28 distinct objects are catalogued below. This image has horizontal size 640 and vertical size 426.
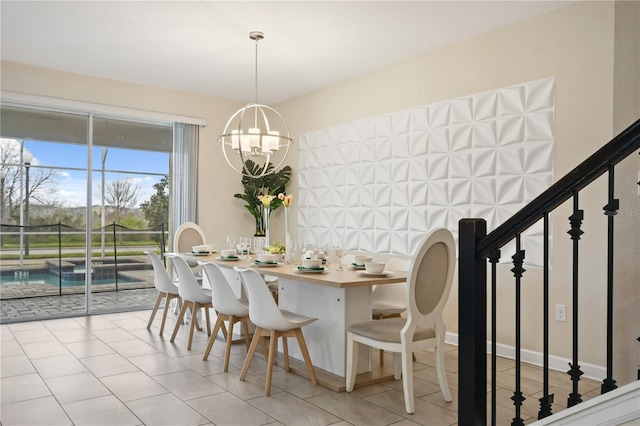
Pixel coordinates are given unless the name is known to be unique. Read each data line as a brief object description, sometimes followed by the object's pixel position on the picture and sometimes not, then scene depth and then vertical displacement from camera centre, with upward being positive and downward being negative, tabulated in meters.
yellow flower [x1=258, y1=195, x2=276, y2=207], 4.54 +0.14
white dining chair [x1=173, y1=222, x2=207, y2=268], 5.71 -0.30
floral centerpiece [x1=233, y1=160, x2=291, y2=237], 6.71 +0.36
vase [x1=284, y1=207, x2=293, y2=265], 4.25 -0.32
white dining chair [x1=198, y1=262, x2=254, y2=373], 3.62 -0.66
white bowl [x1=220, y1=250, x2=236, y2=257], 4.61 -0.37
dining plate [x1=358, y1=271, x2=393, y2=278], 3.39 -0.41
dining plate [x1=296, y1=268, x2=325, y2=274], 3.54 -0.41
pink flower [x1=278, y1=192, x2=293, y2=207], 4.12 +0.12
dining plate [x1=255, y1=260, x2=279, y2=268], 3.97 -0.41
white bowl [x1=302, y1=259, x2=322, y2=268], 3.59 -0.36
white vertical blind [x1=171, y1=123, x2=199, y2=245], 6.50 +0.50
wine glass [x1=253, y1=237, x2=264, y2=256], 4.49 -0.29
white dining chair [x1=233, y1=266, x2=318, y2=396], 3.18 -0.72
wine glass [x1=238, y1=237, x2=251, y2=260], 4.94 -0.35
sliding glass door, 5.45 +0.03
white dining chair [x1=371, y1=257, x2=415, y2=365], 3.91 -0.70
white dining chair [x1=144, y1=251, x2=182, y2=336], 4.81 -0.70
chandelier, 6.91 +1.00
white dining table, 3.30 -0.68
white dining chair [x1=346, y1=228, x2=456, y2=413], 2.88 -0.66
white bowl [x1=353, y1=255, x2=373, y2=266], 3.95 -0.37
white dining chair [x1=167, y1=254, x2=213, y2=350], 4.27 -0.69
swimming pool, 5.40 -0.77
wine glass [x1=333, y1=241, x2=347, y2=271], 3.69 -0.30
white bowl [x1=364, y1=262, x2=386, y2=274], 3.39 -0.36
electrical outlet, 3.77 -0.74
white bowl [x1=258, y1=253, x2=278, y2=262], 4.00 -0.36
